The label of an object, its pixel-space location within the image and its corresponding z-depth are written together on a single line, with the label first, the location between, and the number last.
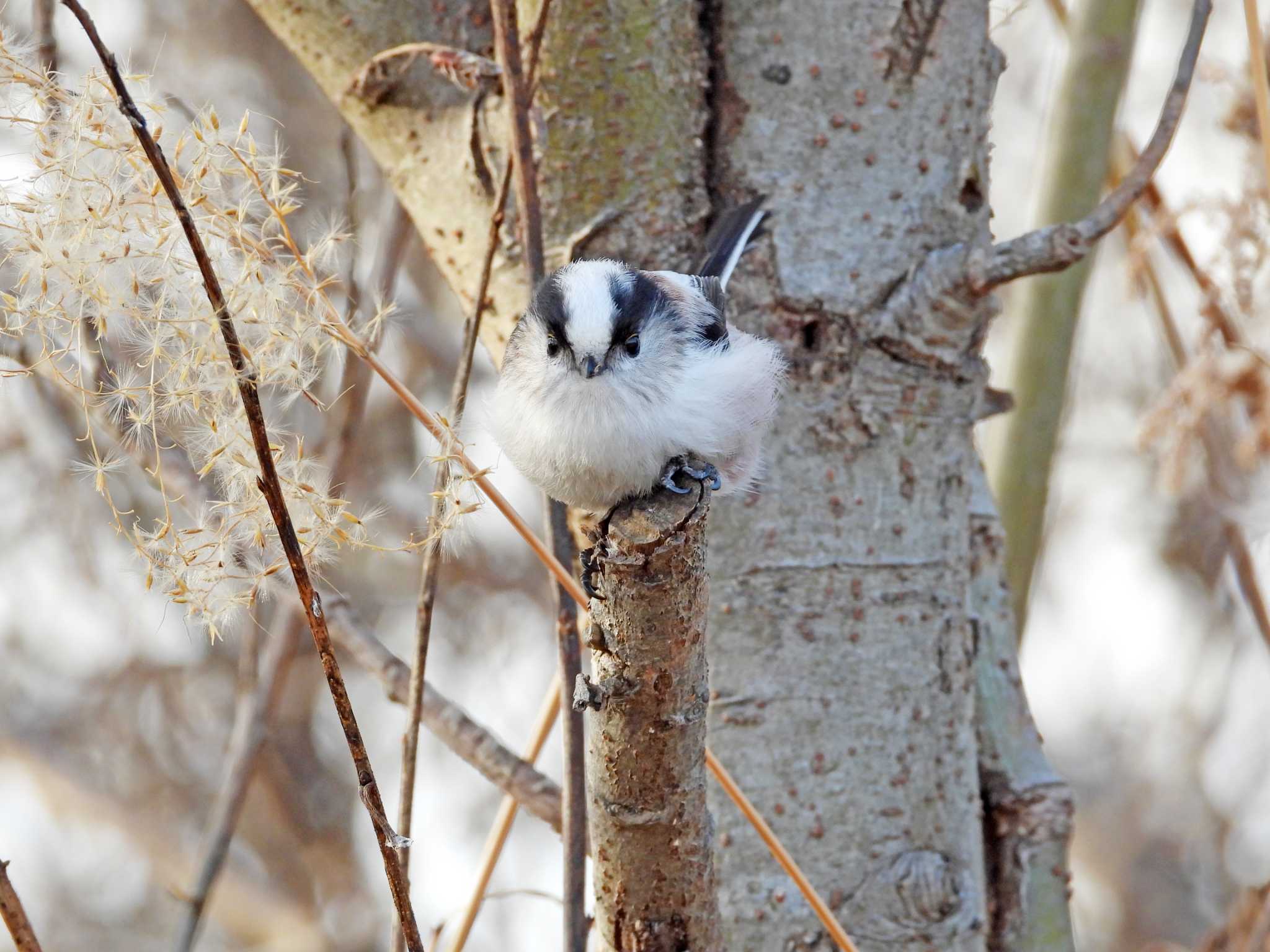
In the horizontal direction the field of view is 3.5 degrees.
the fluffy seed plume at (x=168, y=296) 3.31
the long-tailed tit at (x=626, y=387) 3.36
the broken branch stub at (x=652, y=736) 3.32
